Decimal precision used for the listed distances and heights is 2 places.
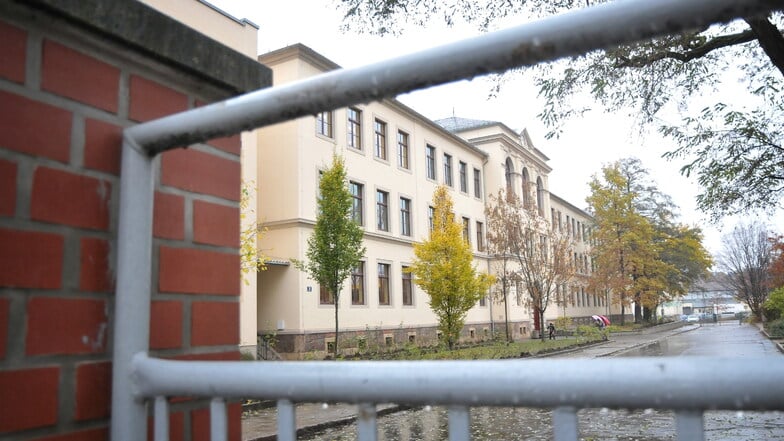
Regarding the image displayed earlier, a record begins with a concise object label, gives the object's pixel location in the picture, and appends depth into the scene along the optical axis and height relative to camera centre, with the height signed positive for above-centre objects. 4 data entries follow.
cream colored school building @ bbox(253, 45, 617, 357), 22.16 +4.61
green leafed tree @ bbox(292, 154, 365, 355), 18.75 +2.23
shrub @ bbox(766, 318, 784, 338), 32.45 -1.65
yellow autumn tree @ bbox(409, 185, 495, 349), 23.59 +1.11
